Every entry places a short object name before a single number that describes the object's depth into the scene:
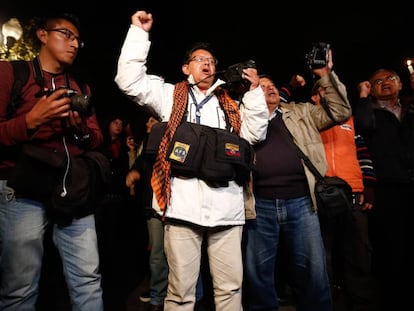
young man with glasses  1.71
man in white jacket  1.91
